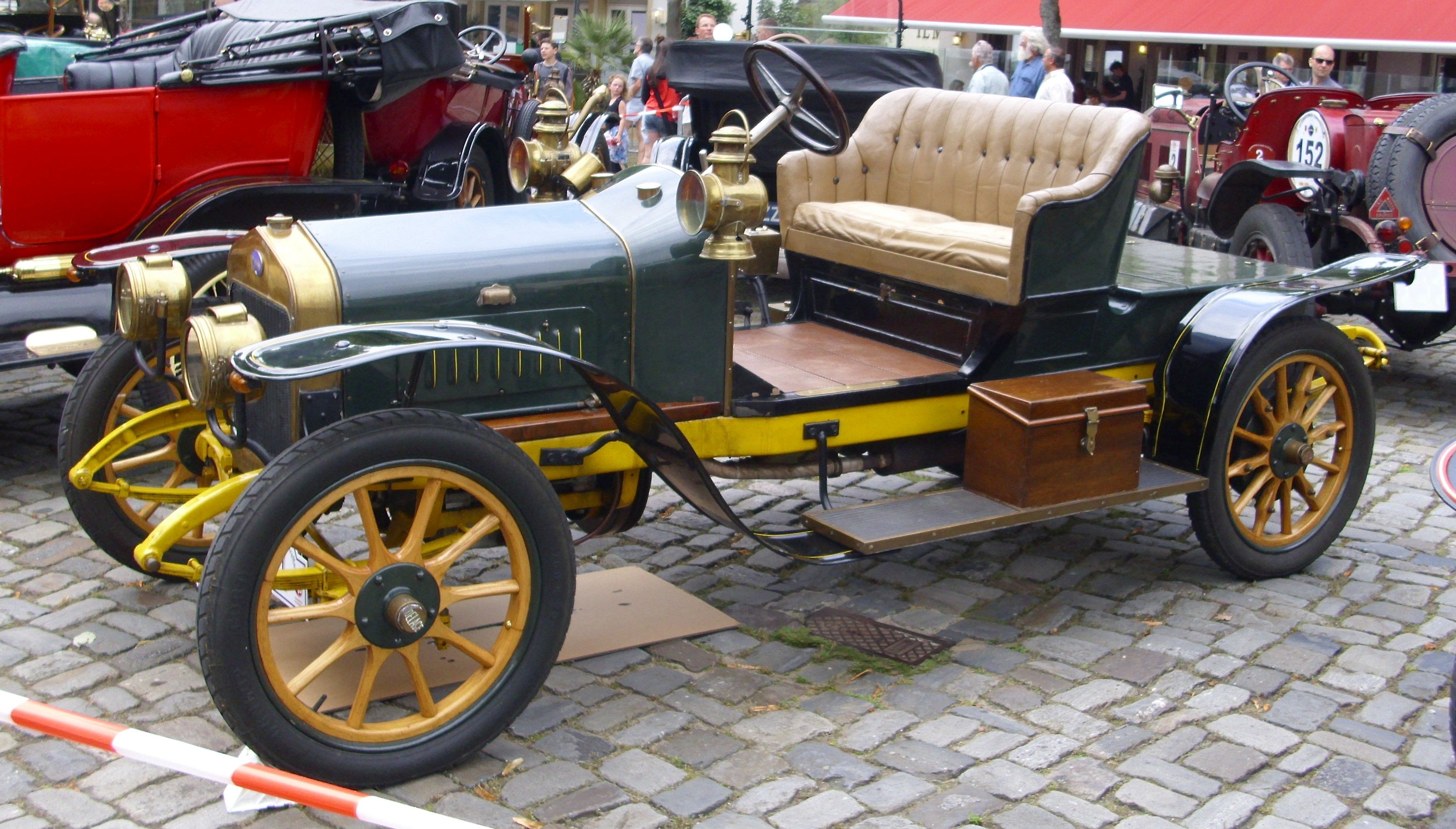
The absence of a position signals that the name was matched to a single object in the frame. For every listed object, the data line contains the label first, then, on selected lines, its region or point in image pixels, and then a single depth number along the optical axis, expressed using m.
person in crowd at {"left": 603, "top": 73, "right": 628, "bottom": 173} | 11.89
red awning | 12.66
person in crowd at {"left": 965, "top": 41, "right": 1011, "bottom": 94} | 10.73
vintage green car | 2.88
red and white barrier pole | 2.39
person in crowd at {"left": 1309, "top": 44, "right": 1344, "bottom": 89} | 8.94
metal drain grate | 3.70
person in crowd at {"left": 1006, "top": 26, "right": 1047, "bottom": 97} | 10.56
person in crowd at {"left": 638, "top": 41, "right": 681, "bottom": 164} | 12.04
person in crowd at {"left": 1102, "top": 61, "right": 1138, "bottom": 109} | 14.50
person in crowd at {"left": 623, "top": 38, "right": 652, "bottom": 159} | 12.99
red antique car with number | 6.40
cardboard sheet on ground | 3.32
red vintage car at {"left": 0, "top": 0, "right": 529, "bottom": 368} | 5.11
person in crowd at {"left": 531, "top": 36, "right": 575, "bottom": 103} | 12.08
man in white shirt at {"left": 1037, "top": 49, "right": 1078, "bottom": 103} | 9.98
